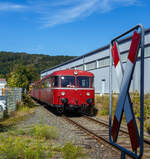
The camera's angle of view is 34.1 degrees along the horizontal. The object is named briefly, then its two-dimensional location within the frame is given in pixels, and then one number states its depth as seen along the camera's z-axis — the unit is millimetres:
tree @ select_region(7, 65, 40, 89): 23662
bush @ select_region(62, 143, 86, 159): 5043
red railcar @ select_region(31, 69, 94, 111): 14517
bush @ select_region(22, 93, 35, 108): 20127
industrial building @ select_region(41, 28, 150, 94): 22906
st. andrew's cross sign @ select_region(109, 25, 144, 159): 2423
